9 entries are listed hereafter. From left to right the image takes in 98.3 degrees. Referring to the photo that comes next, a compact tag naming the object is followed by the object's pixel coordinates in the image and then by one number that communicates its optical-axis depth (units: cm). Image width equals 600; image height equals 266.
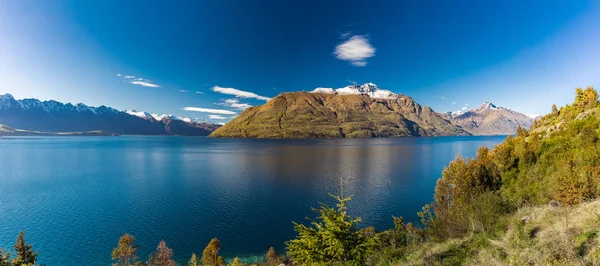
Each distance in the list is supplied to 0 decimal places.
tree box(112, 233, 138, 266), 4112
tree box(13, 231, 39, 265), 3447
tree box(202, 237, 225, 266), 4184
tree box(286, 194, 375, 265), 1867
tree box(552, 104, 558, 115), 5189
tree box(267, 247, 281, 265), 4409
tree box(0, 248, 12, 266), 2222
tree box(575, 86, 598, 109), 4124
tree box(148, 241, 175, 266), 4053
